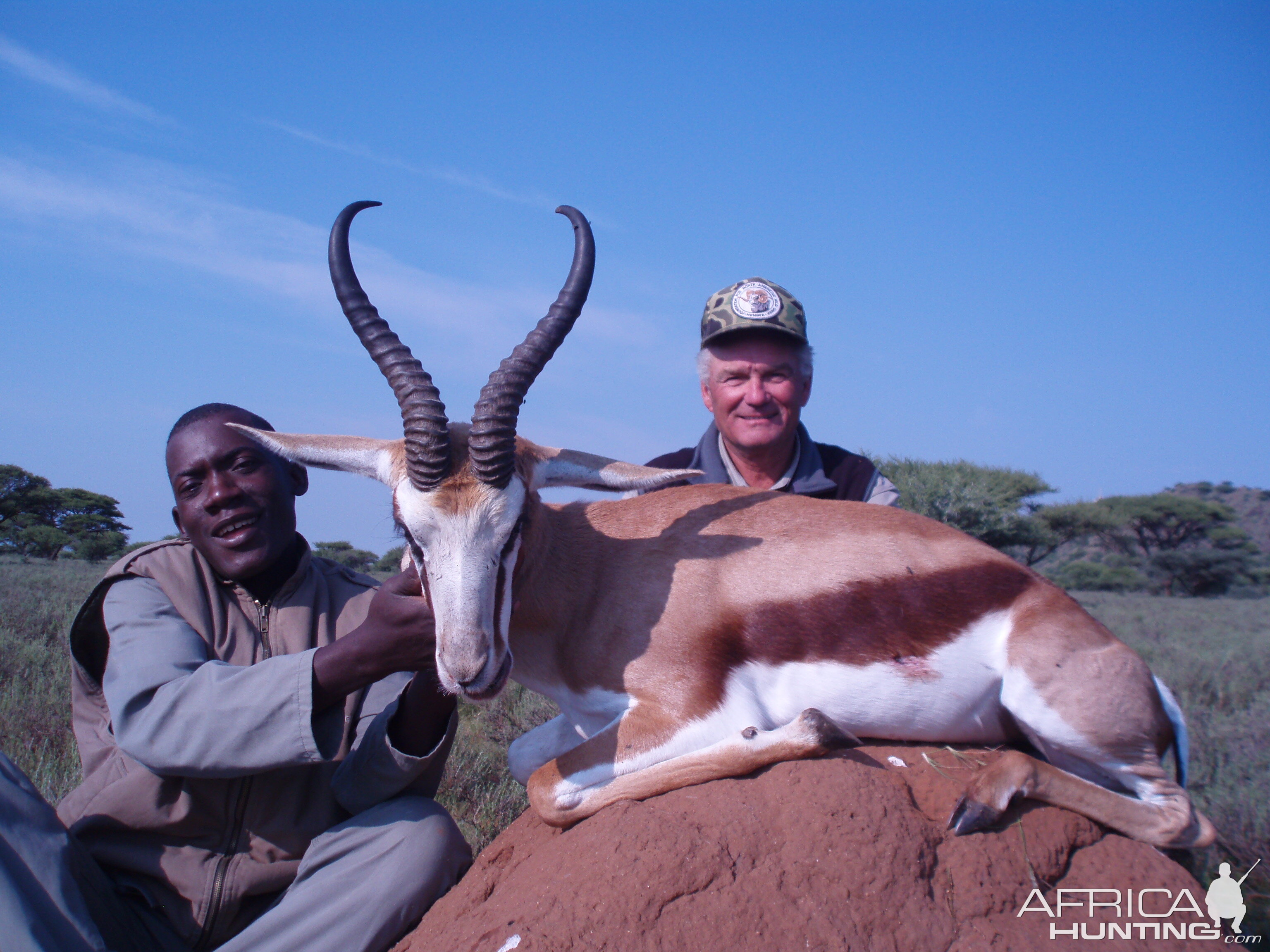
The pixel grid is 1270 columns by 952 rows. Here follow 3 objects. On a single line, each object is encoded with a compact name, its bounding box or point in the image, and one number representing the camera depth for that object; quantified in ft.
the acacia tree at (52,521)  83.71
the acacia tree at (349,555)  84.53
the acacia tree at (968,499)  57.88
